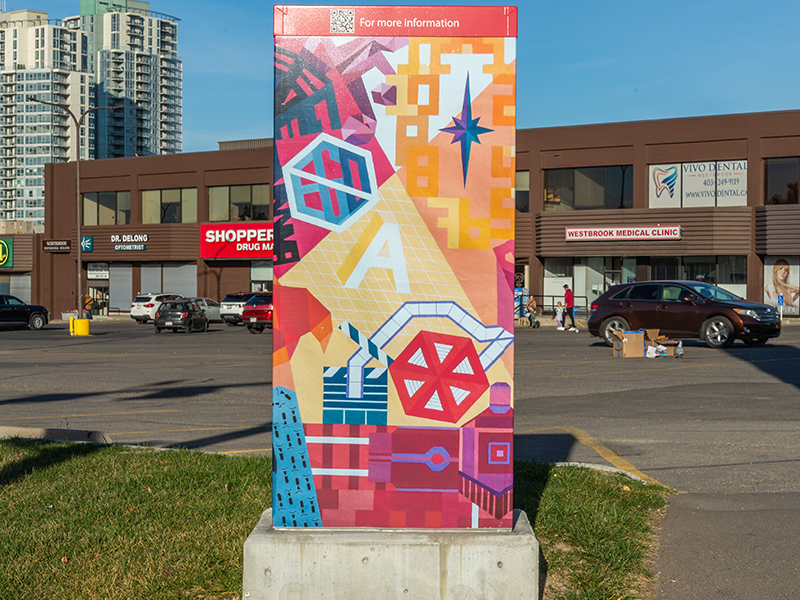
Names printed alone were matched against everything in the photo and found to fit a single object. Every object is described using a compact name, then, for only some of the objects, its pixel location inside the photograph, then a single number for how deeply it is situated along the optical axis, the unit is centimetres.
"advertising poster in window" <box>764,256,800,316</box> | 3944
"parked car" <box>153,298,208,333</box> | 3541
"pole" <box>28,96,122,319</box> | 3988
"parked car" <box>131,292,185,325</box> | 4512
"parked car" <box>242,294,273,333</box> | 3371
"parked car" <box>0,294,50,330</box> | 3706
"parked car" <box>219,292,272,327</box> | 4244
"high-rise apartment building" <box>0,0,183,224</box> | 19862
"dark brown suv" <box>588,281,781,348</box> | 2028
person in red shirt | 3428
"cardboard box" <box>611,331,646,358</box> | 1905
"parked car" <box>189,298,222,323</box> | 4438
